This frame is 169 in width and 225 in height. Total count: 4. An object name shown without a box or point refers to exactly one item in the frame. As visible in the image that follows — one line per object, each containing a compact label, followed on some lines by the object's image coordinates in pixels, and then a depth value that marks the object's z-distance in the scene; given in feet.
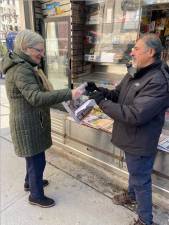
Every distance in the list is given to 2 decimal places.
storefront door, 8.90
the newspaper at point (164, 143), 6.65
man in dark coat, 4.67
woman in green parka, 5.27
